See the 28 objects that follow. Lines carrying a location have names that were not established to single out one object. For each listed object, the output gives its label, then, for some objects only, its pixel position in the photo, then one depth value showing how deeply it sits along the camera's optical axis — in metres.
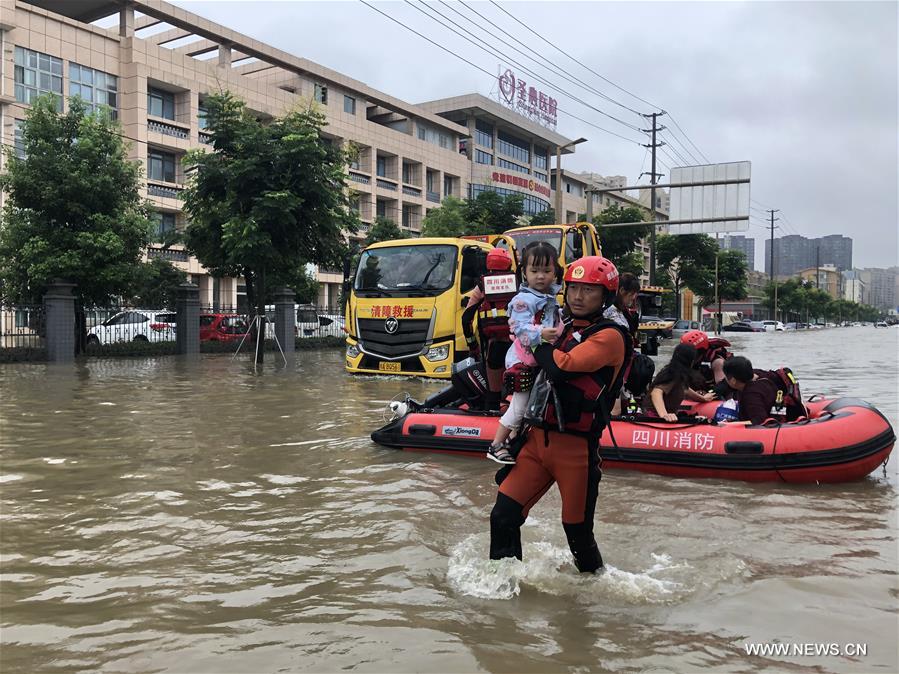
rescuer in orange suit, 3.60
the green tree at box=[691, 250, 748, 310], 62.71
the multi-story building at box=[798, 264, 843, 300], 167.46
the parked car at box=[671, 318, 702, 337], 49.21
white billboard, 24.80
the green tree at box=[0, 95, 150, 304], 19.17
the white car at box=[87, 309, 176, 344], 23.44
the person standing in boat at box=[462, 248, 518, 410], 7.39
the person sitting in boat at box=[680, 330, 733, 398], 8.27
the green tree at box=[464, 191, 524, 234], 32.31
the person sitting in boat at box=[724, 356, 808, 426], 7.03
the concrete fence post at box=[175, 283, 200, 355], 23.38
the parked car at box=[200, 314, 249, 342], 26.47
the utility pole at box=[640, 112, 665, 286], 42.47
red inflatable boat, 6.41
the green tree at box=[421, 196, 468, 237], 31.84
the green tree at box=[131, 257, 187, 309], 25.80
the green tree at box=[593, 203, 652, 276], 39.47
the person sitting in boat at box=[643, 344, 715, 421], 7.33
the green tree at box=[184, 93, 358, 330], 18.28
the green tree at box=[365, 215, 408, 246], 36.38
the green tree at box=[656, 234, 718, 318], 52.56
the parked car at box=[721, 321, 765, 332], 67.19
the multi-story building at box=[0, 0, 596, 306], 35.50
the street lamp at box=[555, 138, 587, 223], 31.20
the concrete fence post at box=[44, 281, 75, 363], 19.30
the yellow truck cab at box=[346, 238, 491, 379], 11.80
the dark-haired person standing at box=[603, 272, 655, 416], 6.77
